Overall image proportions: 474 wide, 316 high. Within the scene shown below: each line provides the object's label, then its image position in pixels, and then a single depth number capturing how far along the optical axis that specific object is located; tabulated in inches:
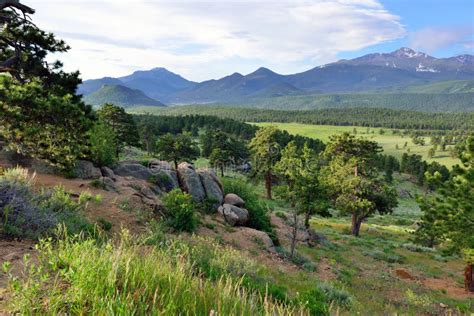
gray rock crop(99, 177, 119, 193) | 762.2
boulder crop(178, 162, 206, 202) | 1016.2
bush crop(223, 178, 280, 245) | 1034.1
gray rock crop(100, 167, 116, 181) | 879.9
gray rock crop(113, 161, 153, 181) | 1003.1
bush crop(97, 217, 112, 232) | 473.8
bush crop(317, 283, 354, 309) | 397.0
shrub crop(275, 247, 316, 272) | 783.8
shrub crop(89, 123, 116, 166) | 914.6
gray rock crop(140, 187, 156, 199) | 812.0
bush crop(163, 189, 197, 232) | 671.1
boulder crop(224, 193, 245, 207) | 1079.0
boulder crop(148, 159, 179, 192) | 1003.3
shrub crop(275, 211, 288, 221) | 1382.5
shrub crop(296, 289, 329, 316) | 296.4
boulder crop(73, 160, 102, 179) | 815.1
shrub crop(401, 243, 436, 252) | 1450.5
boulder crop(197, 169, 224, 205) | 1038.7
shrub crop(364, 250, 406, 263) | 1159.1
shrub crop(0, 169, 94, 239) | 302.0
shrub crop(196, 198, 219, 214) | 952.9
